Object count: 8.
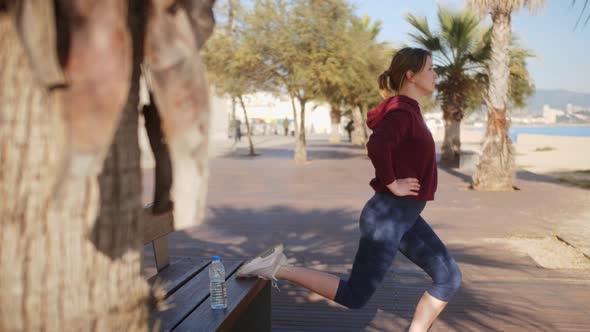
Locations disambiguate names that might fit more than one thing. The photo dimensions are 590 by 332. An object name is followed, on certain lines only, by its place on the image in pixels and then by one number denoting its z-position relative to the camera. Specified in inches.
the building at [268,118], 1536.4
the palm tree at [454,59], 705.6
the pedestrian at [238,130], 1366.9
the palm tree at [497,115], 471.5
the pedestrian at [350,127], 1621.6
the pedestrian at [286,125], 1947.6
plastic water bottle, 104.1
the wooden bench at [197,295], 95.9
